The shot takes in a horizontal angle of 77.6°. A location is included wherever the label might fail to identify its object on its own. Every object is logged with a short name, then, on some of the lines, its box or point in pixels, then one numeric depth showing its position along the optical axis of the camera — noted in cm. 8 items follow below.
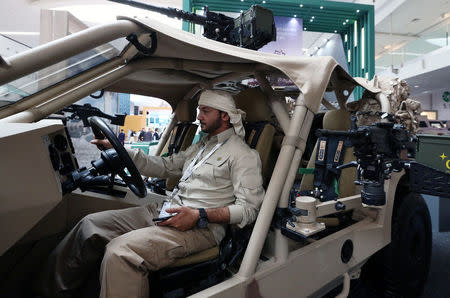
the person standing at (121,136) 397
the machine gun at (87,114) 202
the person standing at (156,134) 604
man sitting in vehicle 121
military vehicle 100
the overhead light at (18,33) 464
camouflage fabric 304
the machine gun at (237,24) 267
